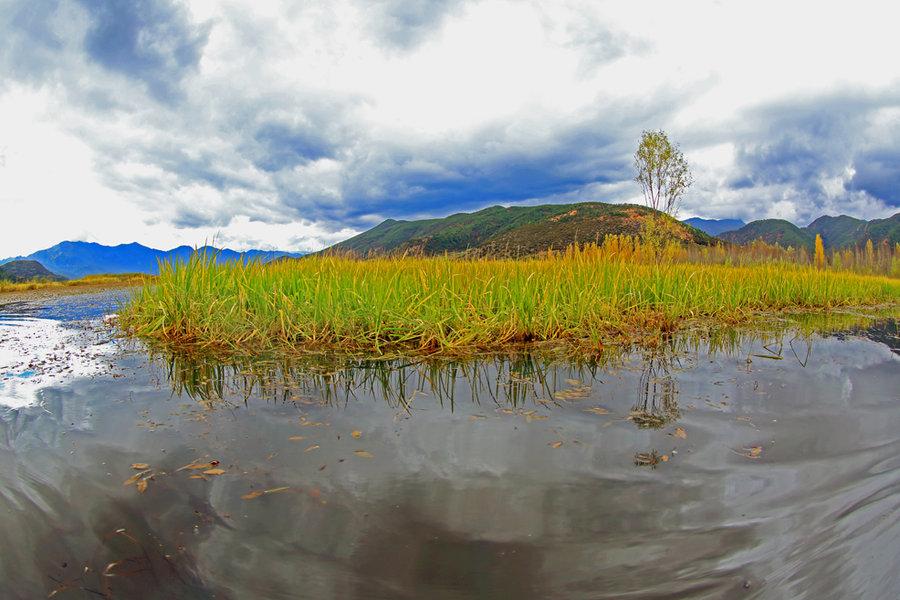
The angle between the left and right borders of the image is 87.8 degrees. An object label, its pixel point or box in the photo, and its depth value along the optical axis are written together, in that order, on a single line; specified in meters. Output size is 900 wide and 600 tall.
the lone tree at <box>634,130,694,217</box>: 18.80
